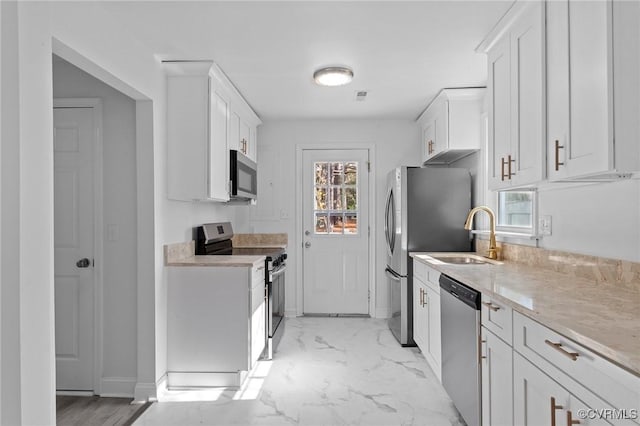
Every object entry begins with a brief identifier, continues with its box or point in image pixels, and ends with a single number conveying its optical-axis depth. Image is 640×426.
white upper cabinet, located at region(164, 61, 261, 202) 2.89
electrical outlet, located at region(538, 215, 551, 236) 2.47
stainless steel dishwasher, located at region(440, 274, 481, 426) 1.99
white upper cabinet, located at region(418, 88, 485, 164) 3.51
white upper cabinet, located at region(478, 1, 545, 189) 1.89
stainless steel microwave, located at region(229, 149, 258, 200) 3.33
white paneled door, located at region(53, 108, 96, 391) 2.72
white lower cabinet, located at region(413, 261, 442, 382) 2.80
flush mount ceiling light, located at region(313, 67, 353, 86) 2.94
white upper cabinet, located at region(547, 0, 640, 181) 1.39
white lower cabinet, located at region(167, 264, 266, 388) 2.81
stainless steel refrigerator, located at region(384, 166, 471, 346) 3.60
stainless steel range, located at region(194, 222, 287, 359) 3.32
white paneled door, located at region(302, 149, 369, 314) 4.76
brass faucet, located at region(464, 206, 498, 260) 3.00
